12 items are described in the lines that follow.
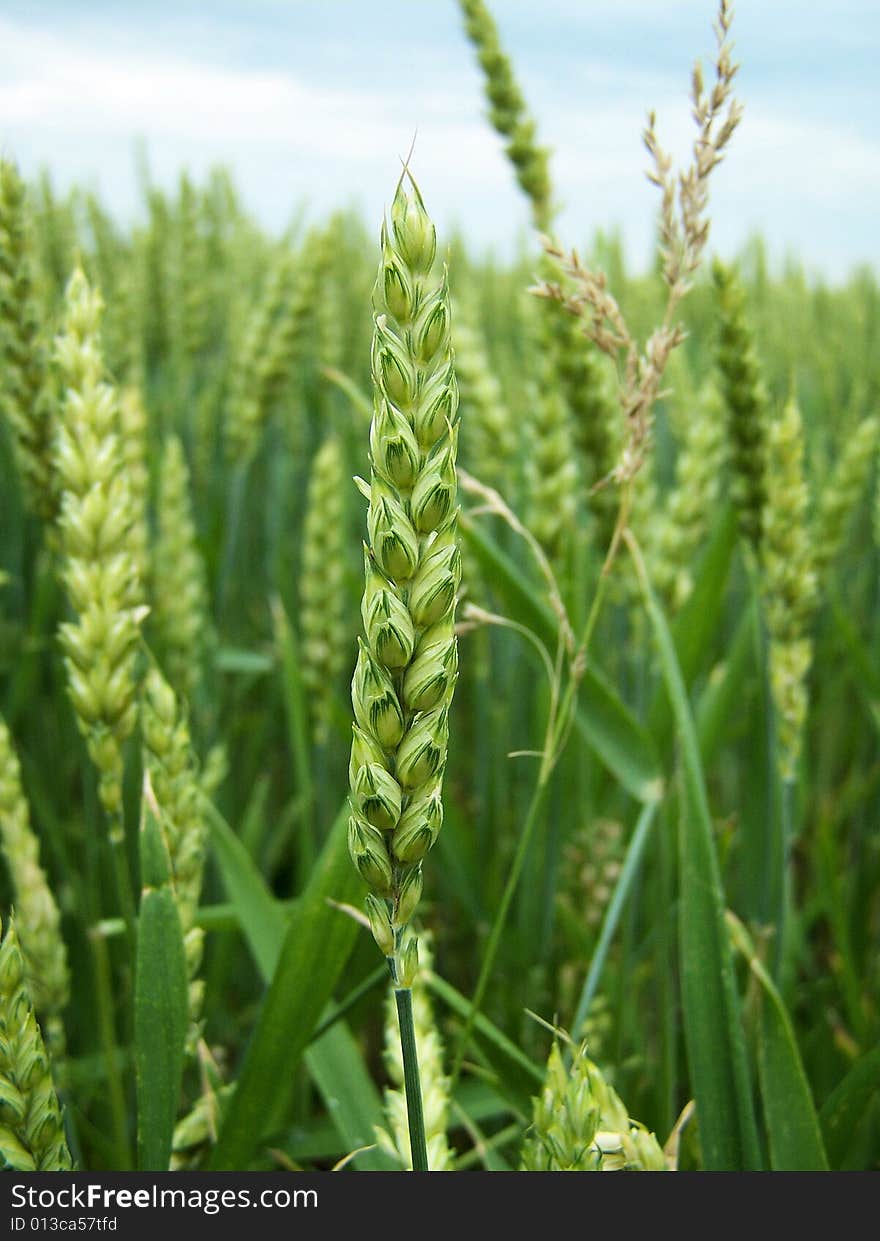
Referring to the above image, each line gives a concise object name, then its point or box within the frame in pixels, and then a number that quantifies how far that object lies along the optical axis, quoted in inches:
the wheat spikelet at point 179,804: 11.6
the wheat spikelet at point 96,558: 11.6
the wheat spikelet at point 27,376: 13.9
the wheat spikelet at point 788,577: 14.0
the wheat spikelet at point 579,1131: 9.8
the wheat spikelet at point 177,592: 16.7
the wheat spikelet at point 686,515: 16.6
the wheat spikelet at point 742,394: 14.6
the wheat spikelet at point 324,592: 17.3
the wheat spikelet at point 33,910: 12.0
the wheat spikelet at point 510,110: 16.4
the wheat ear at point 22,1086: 9.9
